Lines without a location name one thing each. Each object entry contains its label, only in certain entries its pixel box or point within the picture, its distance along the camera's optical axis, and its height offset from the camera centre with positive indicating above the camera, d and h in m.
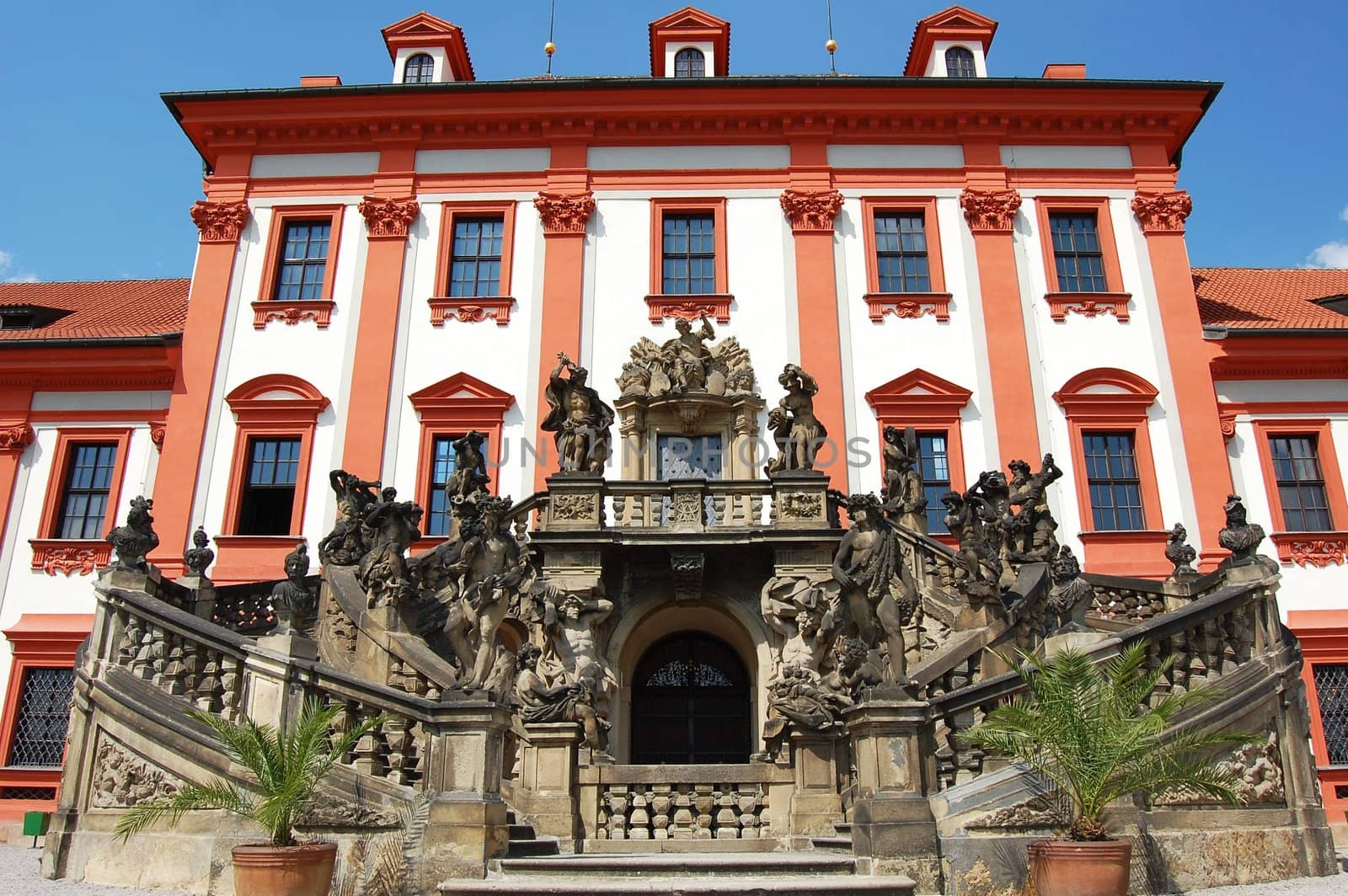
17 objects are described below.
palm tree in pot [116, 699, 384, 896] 6.94 +0.28
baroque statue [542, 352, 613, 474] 14.14 +5.53
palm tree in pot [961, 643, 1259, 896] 6.93 +0.59
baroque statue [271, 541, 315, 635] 10.39 +2.30
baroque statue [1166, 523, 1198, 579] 12.96 +3.37
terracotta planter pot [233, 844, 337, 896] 6.90 -0.20
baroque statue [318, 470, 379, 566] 12.09 +3.48
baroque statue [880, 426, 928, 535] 14.12 +4.65
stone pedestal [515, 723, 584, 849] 9.90 +0.55
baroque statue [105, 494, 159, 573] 10.52 +2.94
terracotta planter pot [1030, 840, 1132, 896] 6.84 -0.20
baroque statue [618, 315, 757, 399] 17.56 +7.66
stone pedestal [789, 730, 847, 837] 10.05 +0.54
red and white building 17.61 +8.99
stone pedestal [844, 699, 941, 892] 7.73 +0.35
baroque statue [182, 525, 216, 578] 12.53 +3.22
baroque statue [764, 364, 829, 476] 14.02 +5.36
